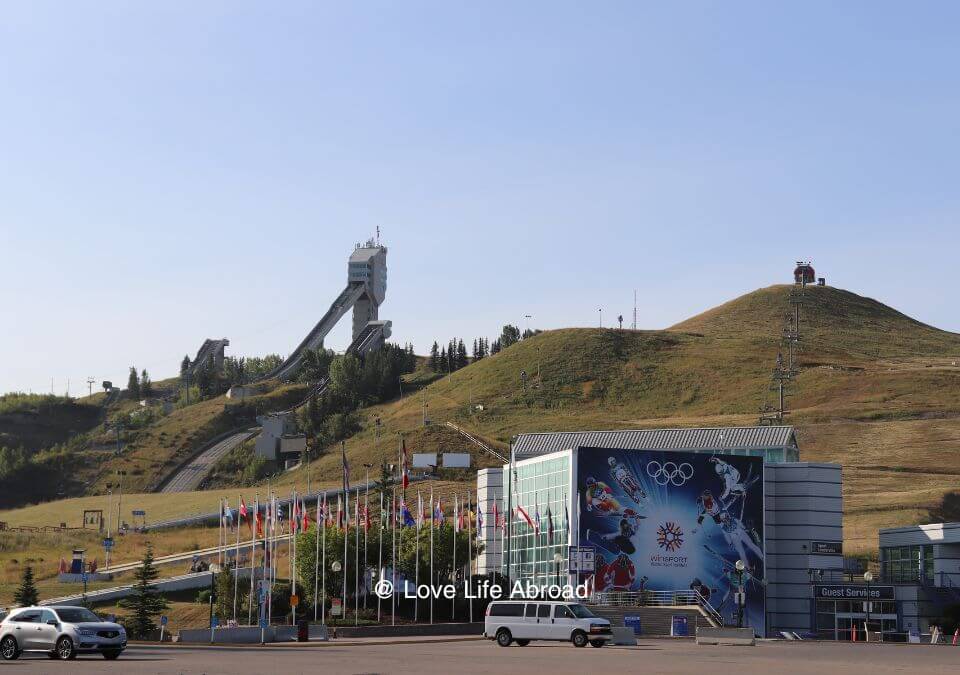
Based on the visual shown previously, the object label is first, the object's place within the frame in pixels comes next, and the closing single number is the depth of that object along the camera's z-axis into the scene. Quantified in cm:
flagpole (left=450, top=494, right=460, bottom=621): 8619
